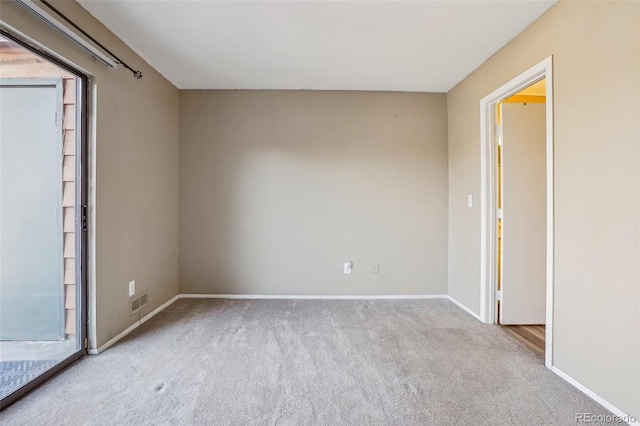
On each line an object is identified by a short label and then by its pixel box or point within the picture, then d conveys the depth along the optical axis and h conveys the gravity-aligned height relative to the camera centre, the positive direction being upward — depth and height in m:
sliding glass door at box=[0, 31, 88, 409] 2.12 +0.01
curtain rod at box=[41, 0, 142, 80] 1.77 +1.22
